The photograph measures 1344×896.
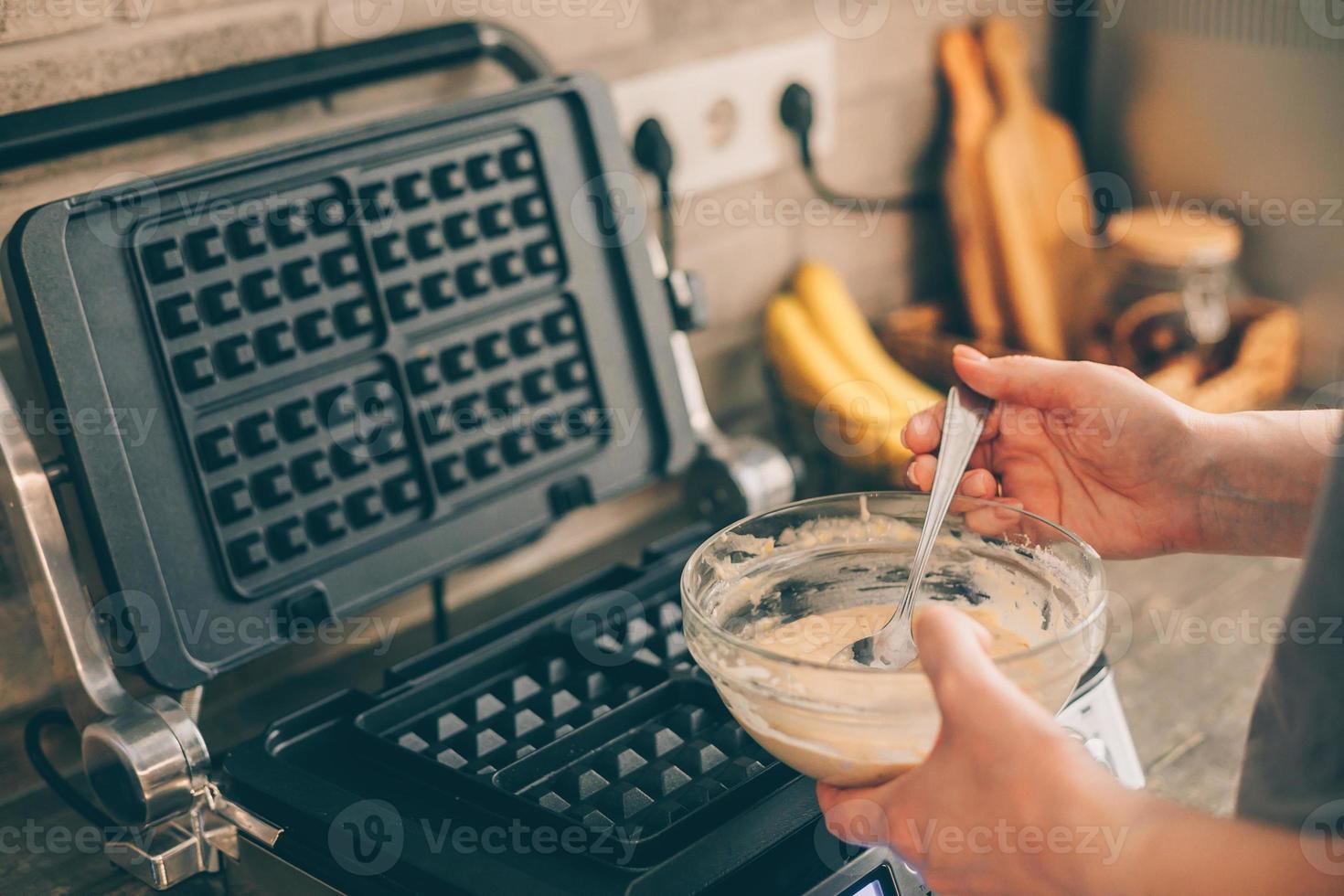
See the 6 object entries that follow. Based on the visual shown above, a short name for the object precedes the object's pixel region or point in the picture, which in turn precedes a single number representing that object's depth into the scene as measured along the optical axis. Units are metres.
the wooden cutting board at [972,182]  1.74
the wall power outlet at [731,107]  1.47
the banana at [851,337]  1.56
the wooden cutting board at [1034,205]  1.73
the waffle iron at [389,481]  0.86
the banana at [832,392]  1.45
